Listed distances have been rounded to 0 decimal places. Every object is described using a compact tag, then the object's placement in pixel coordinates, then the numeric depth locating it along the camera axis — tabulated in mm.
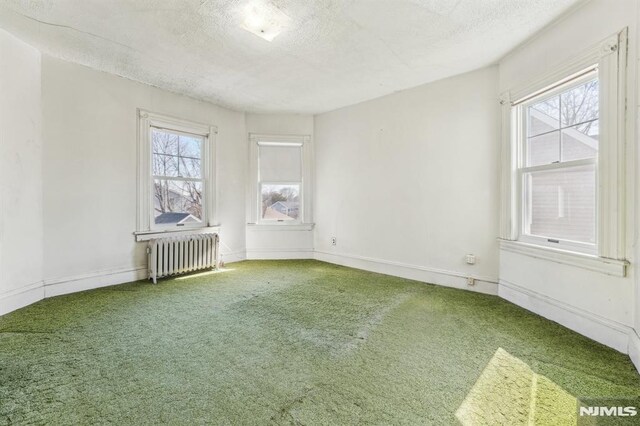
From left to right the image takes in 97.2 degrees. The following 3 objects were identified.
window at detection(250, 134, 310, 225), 5133
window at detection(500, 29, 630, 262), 2078
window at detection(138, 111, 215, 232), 3875
